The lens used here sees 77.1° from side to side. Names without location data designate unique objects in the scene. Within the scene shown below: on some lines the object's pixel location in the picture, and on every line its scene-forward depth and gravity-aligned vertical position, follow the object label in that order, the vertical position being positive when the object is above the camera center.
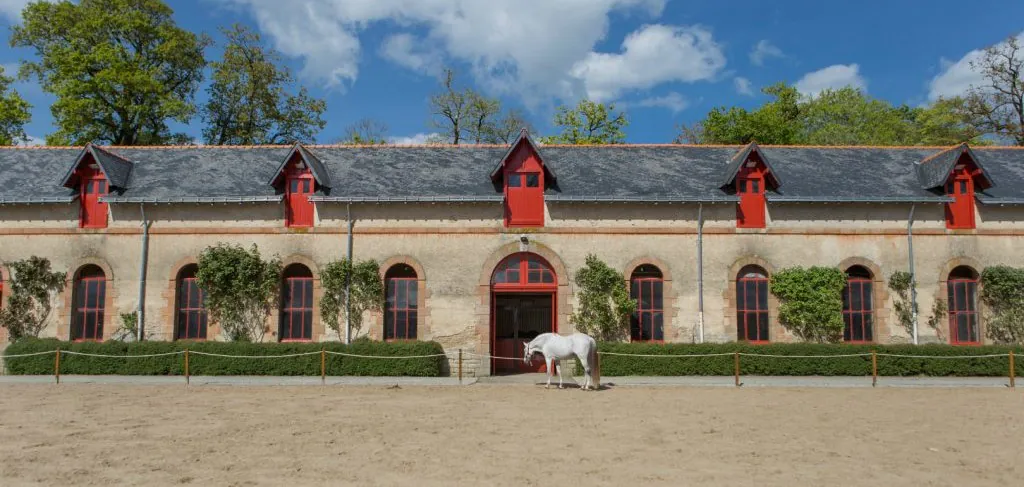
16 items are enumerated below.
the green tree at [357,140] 40.30 +11.14
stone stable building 18.86 +1.96
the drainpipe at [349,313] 18.67 -0.12
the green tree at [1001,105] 32.91 +10.65
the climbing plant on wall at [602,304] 18.48 +0.13
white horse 15.51 -1.01
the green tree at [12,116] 30.45 +9.24
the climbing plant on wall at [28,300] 18.95 +0.29
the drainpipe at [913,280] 18.73 +0.81
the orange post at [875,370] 15.92 -1.54
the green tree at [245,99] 35.62 +11.78
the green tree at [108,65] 30.73 +11.93
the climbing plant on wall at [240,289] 18.66 +0.59
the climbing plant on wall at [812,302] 18.42 +0.17
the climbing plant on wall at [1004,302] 18.58 +0.15
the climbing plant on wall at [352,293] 18.73 +0.50
